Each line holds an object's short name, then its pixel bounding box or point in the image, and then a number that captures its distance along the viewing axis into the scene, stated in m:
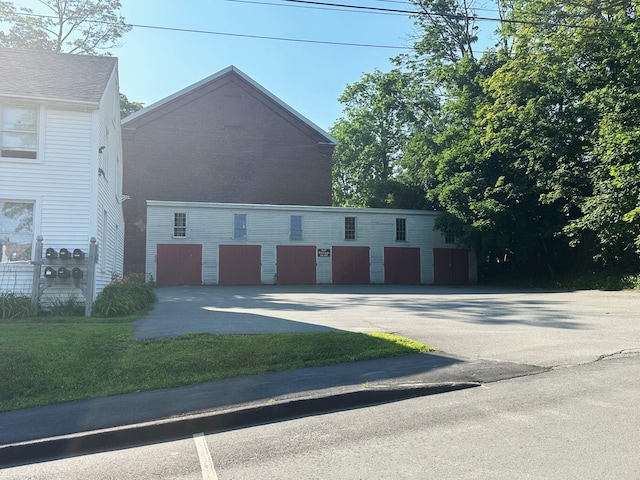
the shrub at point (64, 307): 12.28
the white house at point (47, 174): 12.67
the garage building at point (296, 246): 26.70
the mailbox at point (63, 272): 12.27
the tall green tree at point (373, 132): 43.09
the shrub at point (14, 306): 11.38
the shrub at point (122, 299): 12.28
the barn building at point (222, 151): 31.94
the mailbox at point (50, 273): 12.26
